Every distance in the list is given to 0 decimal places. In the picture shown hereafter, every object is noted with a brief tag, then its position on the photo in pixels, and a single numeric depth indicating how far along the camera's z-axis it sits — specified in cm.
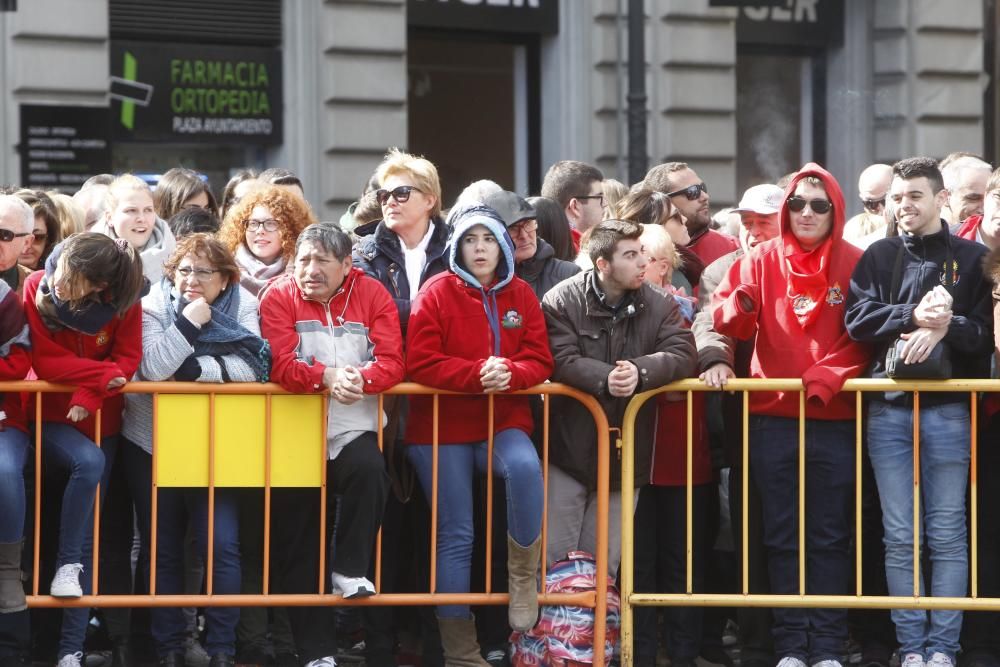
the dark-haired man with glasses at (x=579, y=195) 1762
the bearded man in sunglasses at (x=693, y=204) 1708
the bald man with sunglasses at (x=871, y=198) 1706
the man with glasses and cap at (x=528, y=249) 1475
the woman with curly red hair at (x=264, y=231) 1480
